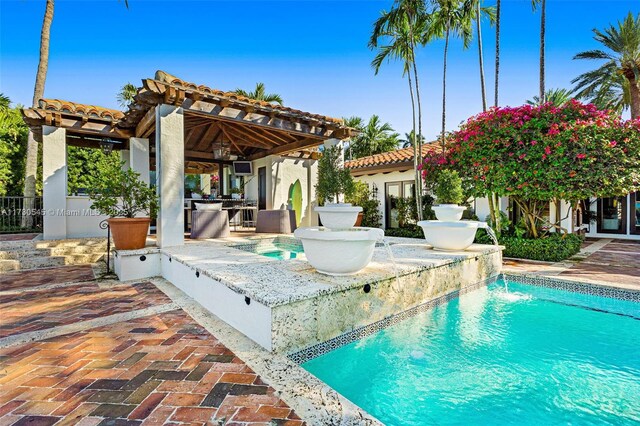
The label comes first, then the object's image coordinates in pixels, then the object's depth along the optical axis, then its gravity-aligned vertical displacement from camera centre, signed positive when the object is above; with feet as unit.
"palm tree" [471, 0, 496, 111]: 31.81 +17.02
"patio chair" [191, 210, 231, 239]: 23.21 -1.05
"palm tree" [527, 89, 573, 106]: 62.75 +23.83
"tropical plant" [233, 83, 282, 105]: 66.12 +24.92
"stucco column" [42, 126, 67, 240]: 23.73 +2.29
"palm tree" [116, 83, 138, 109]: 62.74 +24.21
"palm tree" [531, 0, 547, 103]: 29.94 +17.63
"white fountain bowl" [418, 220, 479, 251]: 17.26 -1.44
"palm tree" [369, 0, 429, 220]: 33.60 +20.18
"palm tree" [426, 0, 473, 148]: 32.83 +20.79
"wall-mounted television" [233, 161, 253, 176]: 38.23 +5.29
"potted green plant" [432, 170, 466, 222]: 26.11 +1.79
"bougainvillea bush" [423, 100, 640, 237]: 21.09 +4.01
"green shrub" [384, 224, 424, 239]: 37.14 -2.86
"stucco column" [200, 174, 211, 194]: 51.06 +4.61
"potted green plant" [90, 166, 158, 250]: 17.17 +0.43
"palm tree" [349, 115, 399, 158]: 89.04 +20.38
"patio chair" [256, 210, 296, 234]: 27.94 -1.10
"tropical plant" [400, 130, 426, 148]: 114.83 +26.13
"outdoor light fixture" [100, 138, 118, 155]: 27.22 +5.82
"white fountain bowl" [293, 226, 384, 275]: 10.45 -1.37
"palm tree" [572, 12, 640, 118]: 43.47 +21.63
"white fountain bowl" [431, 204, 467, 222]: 20.59 -0.21
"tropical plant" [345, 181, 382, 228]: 43.50 +0.20
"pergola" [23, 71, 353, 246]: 18.53 +6.66
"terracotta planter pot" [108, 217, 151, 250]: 17.25 -1.15
